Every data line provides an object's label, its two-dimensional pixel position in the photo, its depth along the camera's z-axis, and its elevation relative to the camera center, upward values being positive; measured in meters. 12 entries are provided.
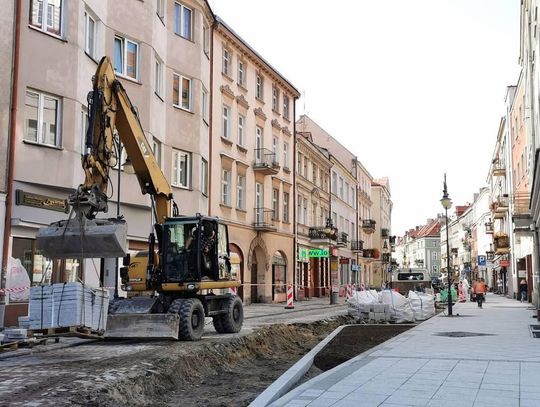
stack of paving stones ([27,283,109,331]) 10.55 -0.52
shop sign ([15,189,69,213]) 17.22 +2.05
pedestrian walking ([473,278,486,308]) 30.40 -0.70
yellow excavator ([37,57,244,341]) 10.95 +0.58
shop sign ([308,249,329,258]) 37.47 +1.31
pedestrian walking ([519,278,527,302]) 37.22 -0.84
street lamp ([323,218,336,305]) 45.19 +3.23
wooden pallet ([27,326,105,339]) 10.58 -0.95
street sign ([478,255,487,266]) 45.47 +1.06
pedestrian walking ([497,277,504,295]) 59.48 -1.05
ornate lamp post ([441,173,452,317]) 24.23 +2.80
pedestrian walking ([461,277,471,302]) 39.56 -0.78
